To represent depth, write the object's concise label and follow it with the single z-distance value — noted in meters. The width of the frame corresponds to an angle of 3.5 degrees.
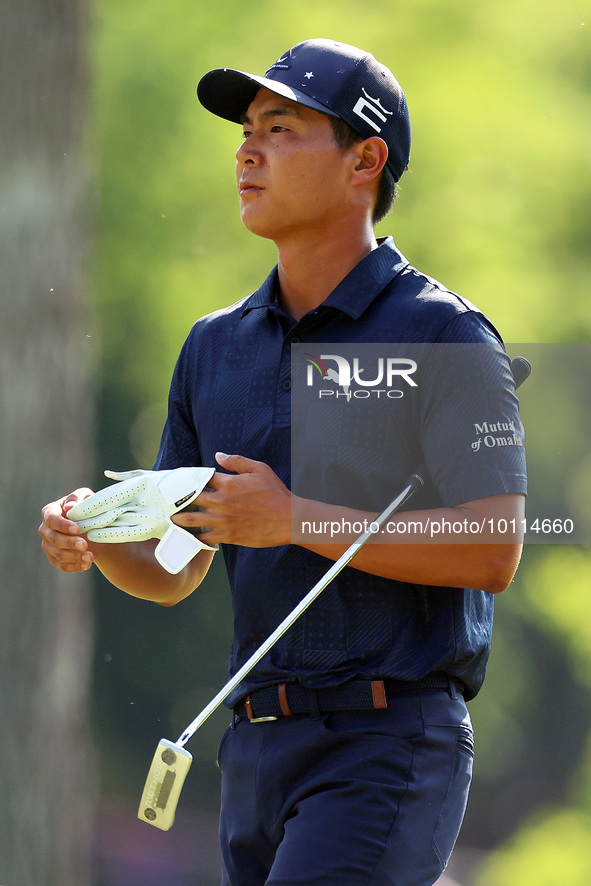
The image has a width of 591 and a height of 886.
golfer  11.63
